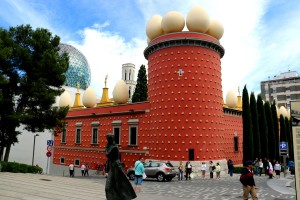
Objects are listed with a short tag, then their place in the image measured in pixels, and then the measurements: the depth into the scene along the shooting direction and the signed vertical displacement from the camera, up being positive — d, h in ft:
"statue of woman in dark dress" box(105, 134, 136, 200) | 24.68 -3.65
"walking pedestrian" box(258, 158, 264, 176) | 87.67 -7.34
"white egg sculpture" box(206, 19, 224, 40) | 95.35 +37.57
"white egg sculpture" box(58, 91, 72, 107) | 135.74 +19.20
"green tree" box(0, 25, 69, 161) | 69.21 +14.68
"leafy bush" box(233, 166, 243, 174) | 97.09 -9.04
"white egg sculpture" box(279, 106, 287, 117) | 169.99 +19.00
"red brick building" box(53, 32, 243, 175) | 85.51 +10.10
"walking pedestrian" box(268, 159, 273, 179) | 78.15 -7.52
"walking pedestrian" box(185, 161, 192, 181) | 77.03 -7.28
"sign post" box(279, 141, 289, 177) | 64.00 -1.26
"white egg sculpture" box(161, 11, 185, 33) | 89.51 +37.27
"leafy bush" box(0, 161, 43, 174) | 62.88 -6.49
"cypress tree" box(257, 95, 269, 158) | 110.42 +5.62
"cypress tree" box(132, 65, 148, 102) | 150.41 +28.31
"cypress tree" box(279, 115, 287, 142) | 140.79 +6.52
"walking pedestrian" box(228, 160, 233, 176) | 85.20 -7.24
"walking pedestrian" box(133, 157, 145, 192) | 44.52 -4.98
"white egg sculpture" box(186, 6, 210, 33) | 89.51 +37.98
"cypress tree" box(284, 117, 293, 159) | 145.92 +5.81
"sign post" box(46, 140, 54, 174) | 76.84 -1.04
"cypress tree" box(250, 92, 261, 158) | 103.22 +6.16
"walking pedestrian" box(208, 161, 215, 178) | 81.00 -8.12
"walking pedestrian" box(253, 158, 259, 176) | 90.74 -7.25
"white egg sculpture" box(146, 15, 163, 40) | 95.55 +38.05
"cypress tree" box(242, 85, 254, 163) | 98.84 +4.06
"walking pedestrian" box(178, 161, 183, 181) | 75.56 -7.91
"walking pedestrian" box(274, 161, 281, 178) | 81.94 -7.03
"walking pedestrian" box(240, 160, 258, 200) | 34.37 -4.72
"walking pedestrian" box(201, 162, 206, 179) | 80.63 -7.37
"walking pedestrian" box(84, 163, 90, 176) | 101.83 -10.47
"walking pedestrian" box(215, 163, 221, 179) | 79.51 -7.88
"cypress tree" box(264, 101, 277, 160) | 118.32 +4.58
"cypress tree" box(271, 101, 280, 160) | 122.52 +8.56
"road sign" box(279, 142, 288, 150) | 63.87 -0.59
